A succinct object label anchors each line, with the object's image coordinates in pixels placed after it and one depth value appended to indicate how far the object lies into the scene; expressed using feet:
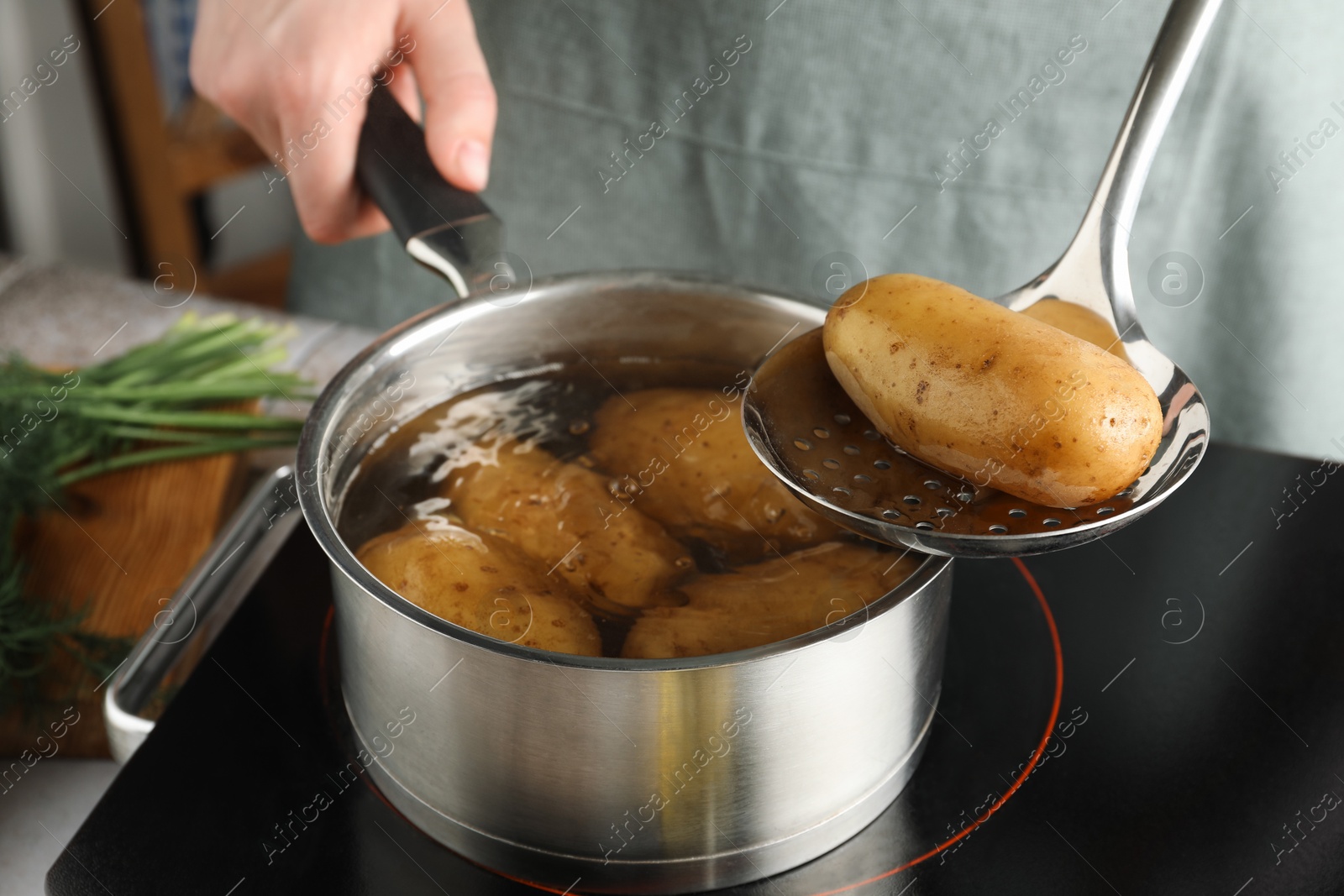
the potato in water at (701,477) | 2.05
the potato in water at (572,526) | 1.94
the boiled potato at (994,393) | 1.66
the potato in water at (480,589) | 1.74
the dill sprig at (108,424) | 2.45
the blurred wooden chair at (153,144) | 6.38
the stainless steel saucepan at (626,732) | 1.44
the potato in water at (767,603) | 1.72
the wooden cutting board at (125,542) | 2.61
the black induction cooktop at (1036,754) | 1.68
